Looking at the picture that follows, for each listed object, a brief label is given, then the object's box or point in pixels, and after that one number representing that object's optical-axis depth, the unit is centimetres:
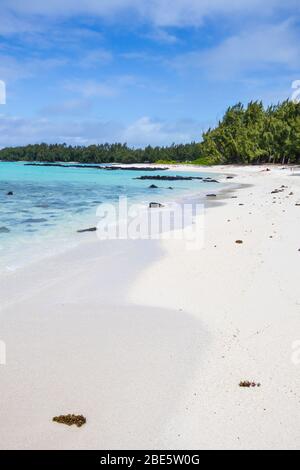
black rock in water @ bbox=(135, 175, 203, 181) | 6126
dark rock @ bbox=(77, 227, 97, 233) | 1647
